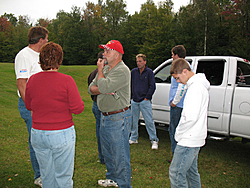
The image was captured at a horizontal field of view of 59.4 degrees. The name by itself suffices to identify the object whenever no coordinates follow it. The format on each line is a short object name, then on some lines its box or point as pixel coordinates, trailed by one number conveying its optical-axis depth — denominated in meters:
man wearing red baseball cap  3.07
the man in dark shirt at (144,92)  5.77
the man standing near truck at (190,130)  2.54
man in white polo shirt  3.26
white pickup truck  4.73
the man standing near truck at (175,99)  3.95
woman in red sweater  2.38
